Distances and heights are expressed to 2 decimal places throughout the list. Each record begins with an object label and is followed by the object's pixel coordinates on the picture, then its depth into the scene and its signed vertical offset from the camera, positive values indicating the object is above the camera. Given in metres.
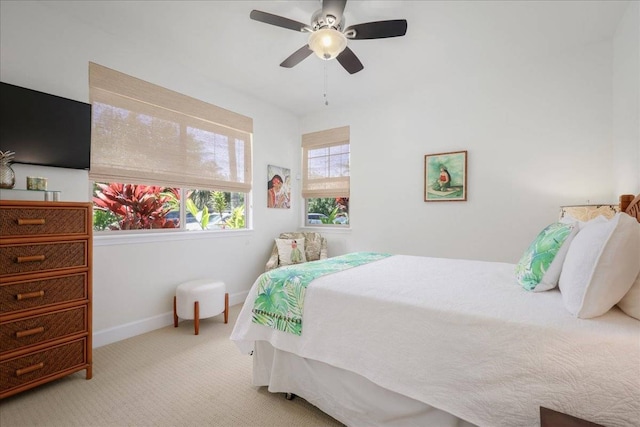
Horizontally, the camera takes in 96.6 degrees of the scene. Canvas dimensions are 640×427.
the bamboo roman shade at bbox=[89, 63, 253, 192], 2.57 +0.82
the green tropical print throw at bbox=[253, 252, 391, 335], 1.67 -0.51
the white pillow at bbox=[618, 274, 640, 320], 1.06 -0.33
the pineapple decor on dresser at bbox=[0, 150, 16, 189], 1.86 +0.27
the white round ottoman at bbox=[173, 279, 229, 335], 2.82 -0.88
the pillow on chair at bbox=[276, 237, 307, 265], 3.92 -0.53
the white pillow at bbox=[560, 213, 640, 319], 1.05 -0.21
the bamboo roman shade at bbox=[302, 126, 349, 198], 4.35 +0.80
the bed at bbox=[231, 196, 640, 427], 0.97 -0.58
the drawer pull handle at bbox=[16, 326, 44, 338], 1.76 -0.75
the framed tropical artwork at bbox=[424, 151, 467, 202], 3.41 +0.46
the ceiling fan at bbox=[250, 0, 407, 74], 1.97 +1.35
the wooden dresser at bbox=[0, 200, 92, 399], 1.73 -0.51
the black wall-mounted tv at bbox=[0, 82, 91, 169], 2.02 +0.65
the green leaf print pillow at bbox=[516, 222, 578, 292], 1.41 -0.24
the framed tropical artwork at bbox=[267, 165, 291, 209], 4.24 +0.41
